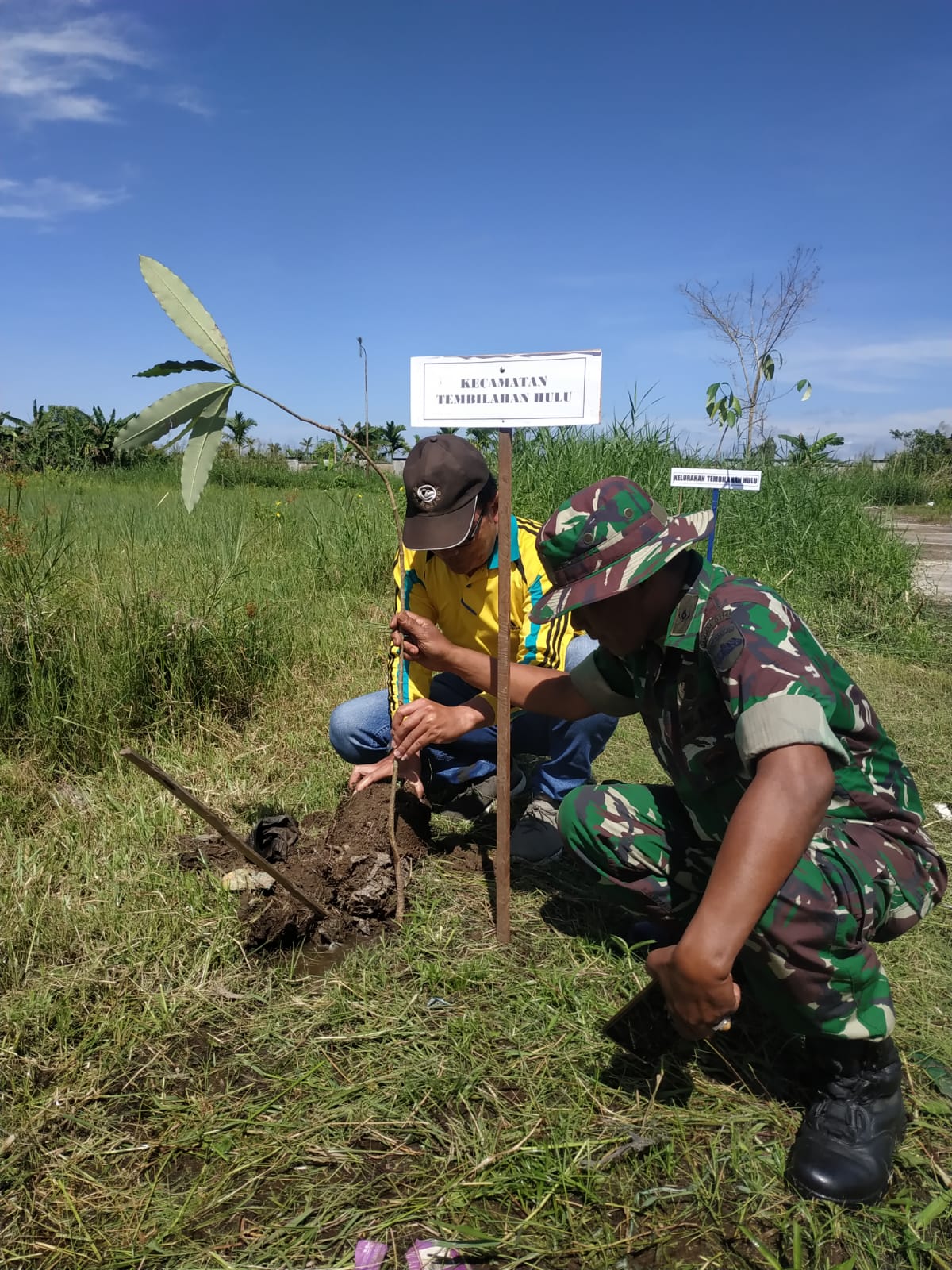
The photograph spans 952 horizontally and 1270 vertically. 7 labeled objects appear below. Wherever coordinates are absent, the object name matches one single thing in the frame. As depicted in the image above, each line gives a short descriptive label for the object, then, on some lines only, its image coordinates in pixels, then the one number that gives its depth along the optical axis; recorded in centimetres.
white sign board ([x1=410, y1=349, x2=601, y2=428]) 201
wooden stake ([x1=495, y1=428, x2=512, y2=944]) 208
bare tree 847
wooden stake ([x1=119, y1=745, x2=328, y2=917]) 160
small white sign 481
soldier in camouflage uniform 132
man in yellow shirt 237
